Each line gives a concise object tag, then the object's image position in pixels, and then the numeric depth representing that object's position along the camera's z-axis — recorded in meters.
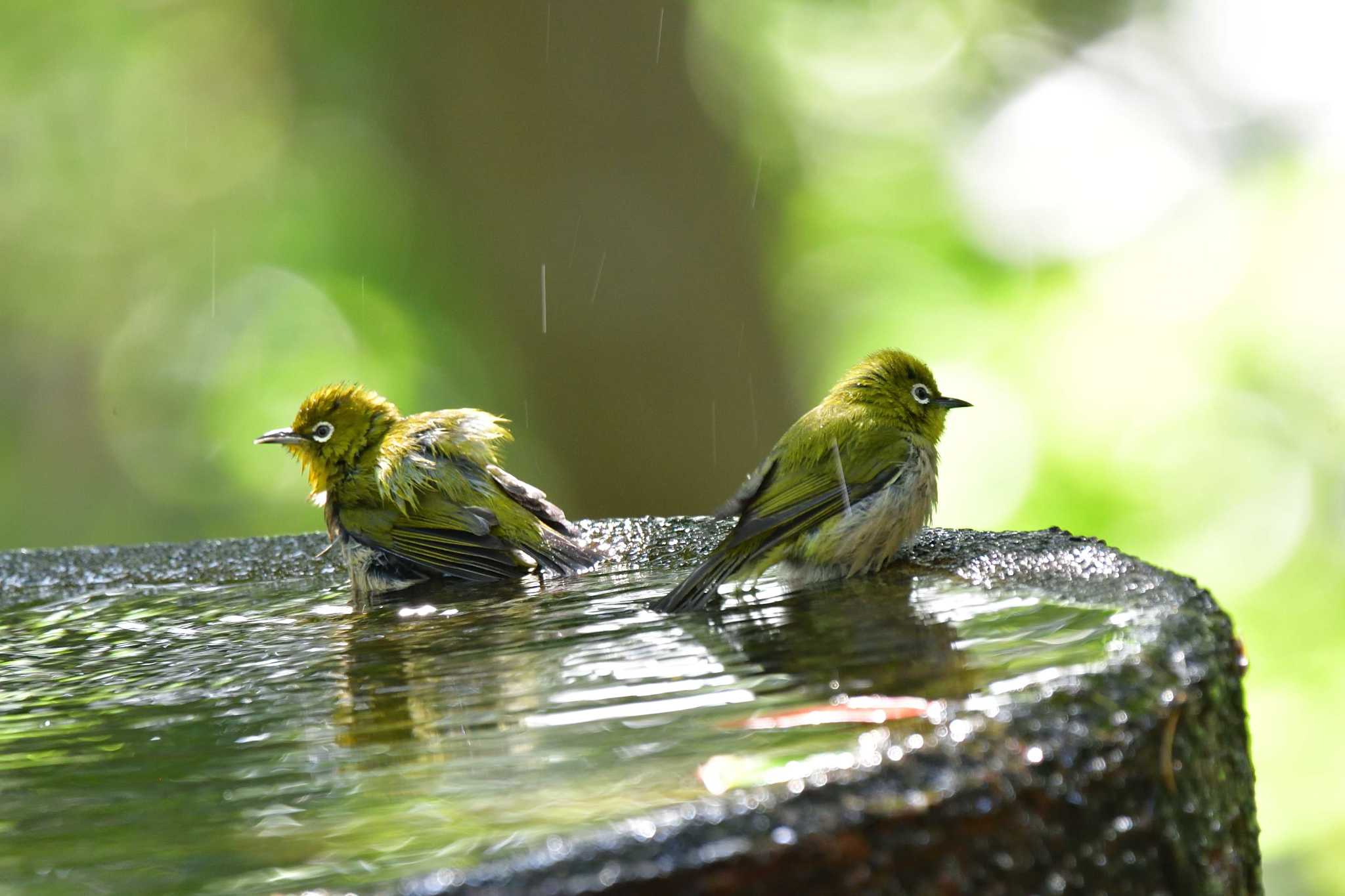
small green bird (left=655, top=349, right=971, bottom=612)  6.75
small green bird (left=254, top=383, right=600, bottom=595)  8.02
